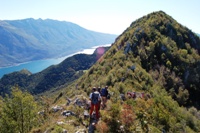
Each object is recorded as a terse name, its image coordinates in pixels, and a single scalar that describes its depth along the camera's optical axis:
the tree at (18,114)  22.64
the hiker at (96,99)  17.55
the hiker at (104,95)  20.56
